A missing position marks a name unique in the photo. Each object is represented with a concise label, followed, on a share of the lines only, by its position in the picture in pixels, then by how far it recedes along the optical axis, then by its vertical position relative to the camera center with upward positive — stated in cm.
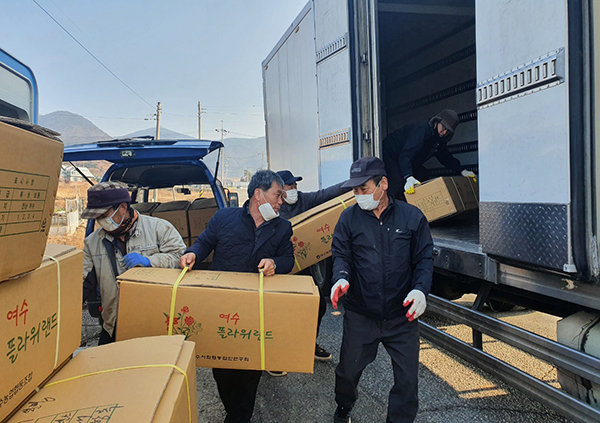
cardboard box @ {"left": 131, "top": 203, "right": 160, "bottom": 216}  468 +3
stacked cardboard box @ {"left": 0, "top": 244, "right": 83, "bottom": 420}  107 -36
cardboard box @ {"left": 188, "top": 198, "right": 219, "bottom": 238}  462 -12
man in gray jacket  227 -23
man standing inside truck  378 +57
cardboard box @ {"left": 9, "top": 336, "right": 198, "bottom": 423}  110 -57
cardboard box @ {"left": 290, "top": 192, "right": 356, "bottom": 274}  351 -26
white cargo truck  175 +22
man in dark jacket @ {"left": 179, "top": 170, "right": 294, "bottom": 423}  230 -22
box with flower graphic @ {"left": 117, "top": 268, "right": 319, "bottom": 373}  179 -52
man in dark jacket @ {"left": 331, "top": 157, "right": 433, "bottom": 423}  214 -44
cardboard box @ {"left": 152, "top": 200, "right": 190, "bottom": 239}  454 -10
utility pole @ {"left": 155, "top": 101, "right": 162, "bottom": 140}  2980 +737
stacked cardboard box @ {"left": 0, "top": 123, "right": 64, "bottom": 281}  100 +5
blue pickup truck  334 +49
